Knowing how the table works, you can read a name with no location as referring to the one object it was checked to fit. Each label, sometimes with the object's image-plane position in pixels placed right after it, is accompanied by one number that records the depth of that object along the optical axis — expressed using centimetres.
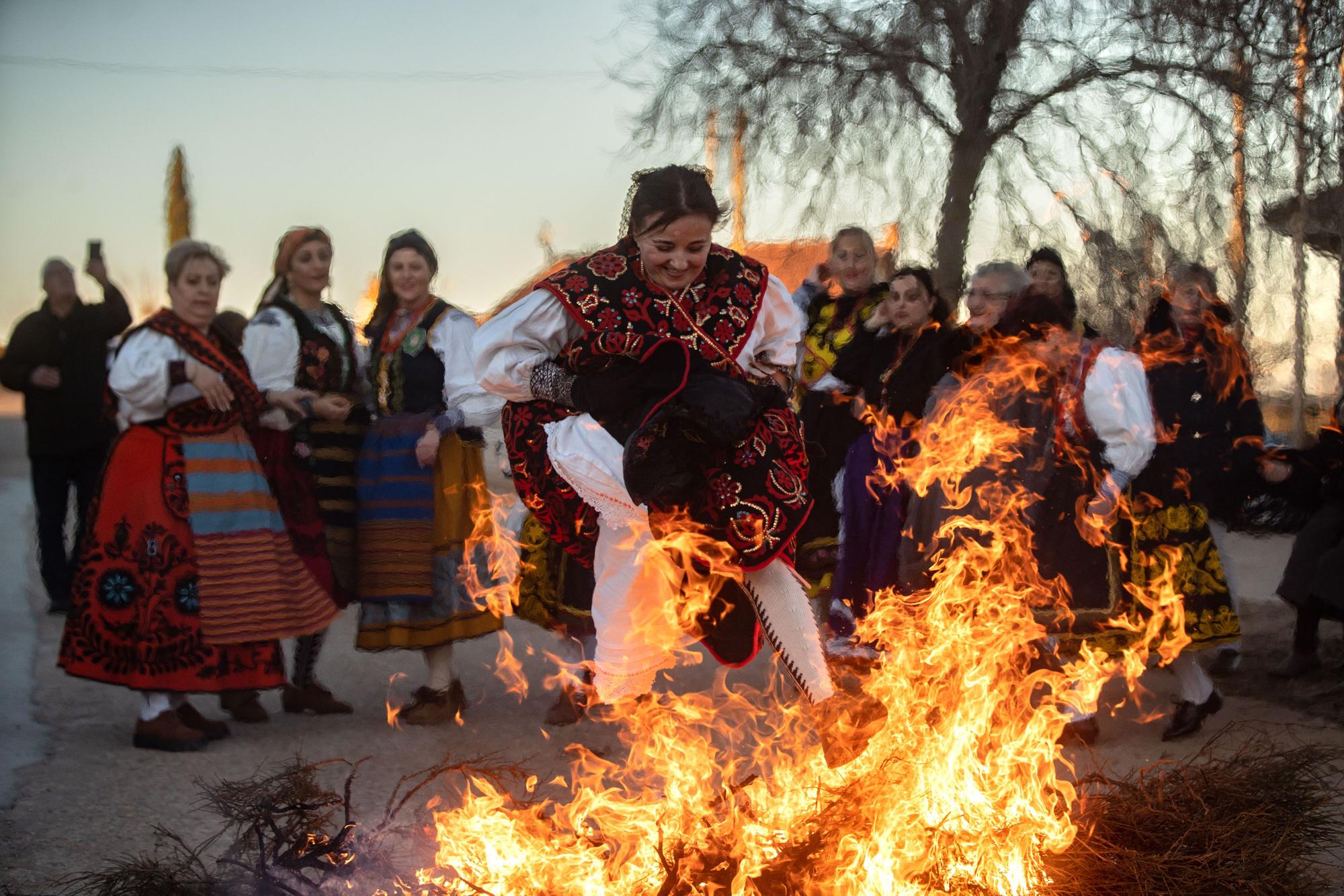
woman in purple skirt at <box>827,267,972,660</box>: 532
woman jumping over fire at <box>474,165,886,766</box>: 305
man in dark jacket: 635
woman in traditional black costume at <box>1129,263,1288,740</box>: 465
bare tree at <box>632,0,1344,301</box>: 707
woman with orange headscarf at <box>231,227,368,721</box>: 504
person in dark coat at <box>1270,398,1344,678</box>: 524
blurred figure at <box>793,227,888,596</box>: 572
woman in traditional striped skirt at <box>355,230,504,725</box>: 505
